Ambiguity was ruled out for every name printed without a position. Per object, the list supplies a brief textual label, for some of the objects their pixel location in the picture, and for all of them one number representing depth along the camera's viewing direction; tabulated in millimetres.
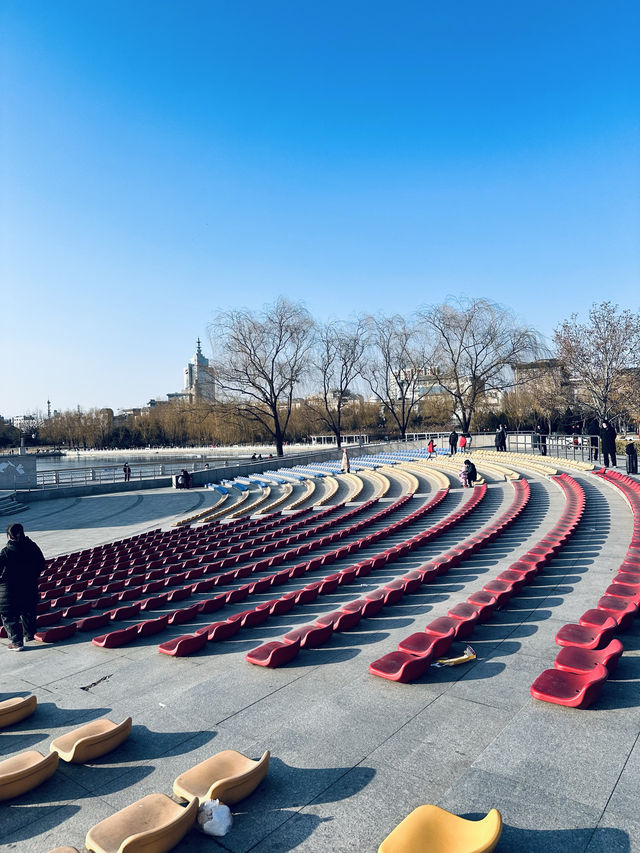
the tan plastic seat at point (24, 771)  4477
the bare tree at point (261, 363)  50562
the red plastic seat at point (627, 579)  8555
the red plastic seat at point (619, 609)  7098
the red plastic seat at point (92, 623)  9328
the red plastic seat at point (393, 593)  9195
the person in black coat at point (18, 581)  8453
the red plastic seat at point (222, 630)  8110
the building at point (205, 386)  50906
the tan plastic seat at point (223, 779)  4188
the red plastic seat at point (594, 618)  7074
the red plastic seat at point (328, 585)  10062
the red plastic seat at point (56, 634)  8930
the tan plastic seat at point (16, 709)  5875
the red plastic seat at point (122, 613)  9945
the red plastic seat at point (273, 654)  6992
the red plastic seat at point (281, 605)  9156
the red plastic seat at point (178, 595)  10844
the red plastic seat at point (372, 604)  8634
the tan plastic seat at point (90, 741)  4977
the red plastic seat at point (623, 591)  7883
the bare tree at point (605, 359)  34688
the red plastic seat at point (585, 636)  6469
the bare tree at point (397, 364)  59000
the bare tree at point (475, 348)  49656
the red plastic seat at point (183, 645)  7641
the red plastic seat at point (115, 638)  8312
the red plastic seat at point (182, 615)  9242
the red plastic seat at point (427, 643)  6590
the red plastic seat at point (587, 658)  5877
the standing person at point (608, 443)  24531
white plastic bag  3930
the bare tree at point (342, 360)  58531
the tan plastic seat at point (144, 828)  3602
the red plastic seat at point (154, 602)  10492
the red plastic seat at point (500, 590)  8453
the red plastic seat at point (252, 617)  8602
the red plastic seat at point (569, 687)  5359
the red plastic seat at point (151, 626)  8711
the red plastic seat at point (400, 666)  6234
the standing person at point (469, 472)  23906
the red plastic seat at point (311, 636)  7449
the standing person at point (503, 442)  36156
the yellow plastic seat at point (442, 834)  3396
